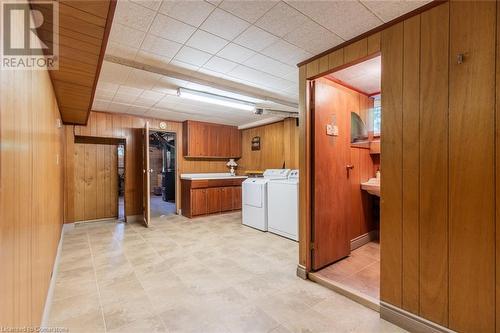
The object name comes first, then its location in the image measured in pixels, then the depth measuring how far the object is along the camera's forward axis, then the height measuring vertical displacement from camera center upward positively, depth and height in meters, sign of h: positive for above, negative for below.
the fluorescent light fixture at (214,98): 3.43 +1.04
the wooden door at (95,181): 5.08 -0.39
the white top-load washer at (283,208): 3.85 -0.77
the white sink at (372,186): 3.07 -0.32
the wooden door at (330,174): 2.58 -0.14
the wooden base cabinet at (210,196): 5.51 -0.82
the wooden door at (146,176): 4.64 -0.25
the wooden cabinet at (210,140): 6.00 +0.62
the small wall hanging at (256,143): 6.49 +0.56
